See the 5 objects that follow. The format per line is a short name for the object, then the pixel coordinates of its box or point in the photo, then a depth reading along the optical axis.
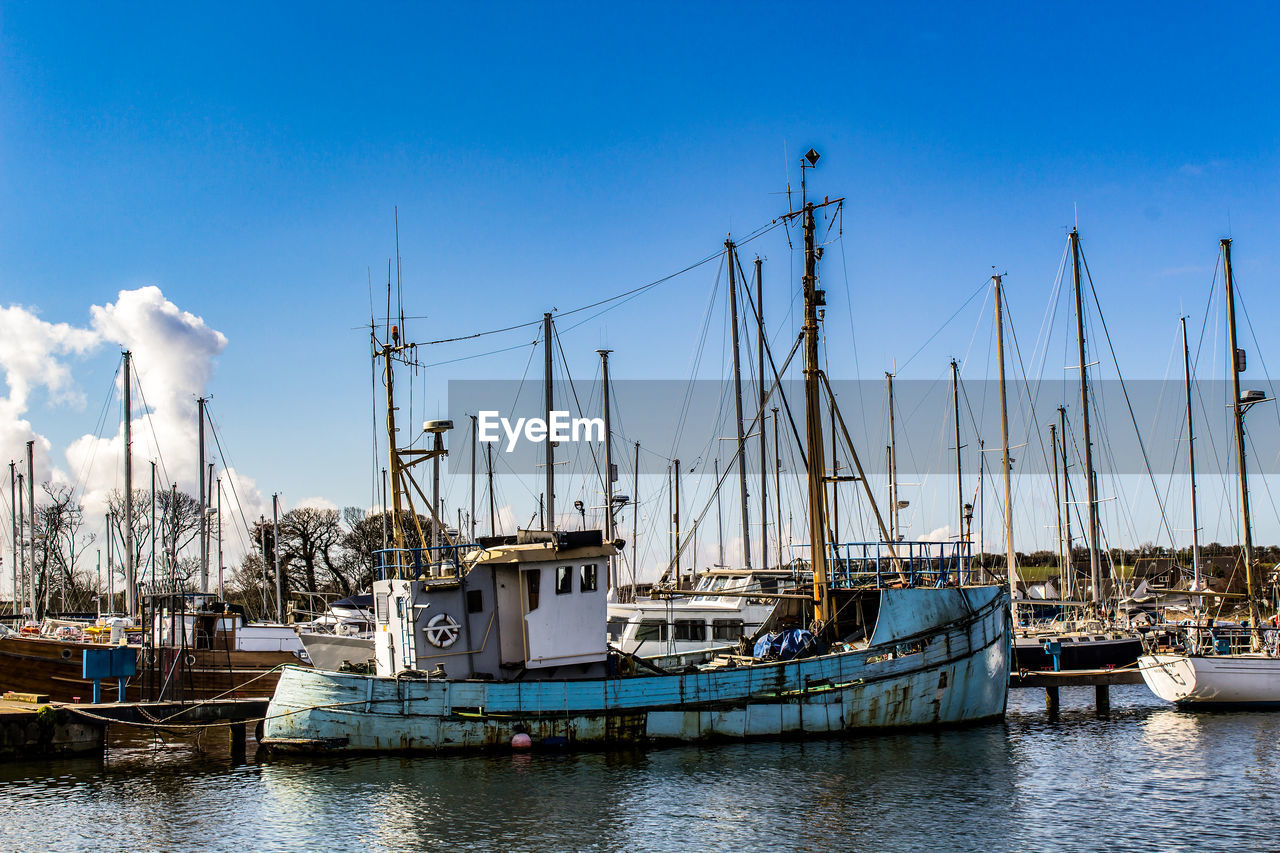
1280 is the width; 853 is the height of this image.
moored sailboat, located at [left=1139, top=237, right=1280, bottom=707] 29.92
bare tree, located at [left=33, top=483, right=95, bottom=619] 58.56
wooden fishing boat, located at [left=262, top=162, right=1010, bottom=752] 22.83
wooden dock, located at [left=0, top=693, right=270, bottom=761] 23.03
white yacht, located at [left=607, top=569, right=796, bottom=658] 32.19
